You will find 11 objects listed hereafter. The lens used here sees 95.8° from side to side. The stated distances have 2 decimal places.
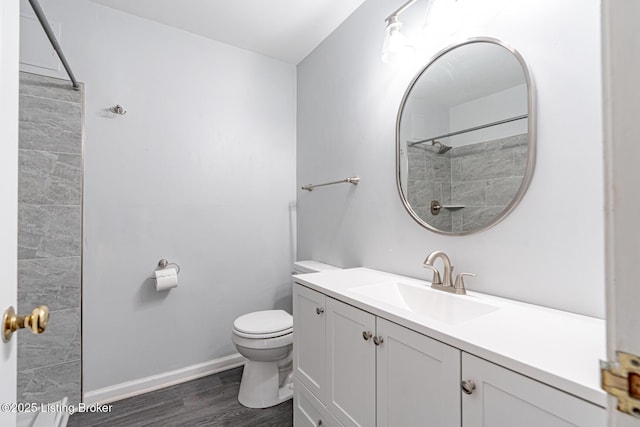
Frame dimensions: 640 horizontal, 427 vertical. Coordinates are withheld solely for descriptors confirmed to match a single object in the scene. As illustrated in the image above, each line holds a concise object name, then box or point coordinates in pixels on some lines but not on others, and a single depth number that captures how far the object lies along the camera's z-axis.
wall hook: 1.84
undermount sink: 1.09
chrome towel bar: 1.84
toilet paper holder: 1.98
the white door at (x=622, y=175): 0.31
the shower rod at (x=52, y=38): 1.01
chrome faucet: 1.20
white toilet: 1.74
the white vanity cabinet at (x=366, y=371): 0.82
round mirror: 1.10
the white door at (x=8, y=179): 0.56
